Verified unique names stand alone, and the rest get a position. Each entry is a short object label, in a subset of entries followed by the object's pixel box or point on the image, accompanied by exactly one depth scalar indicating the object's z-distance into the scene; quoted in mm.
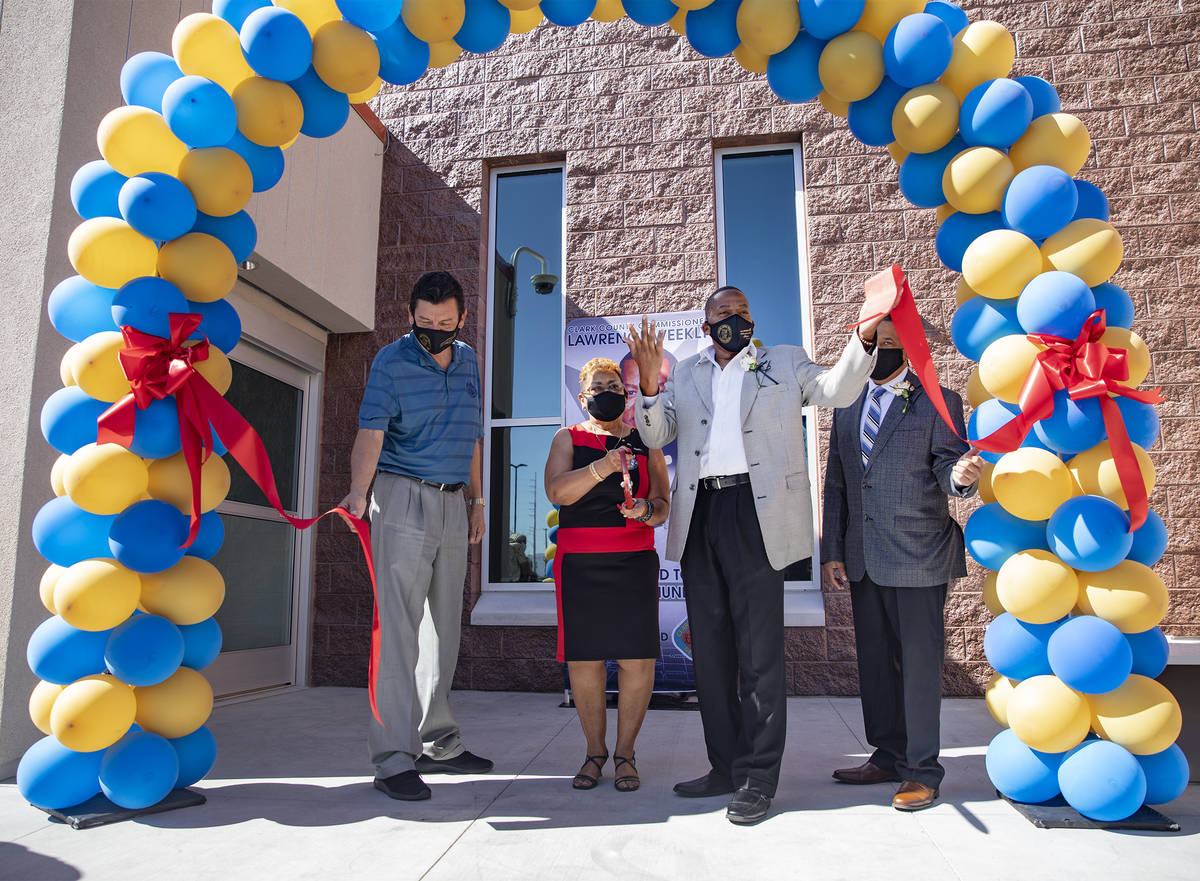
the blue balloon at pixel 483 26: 3221
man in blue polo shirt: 3215
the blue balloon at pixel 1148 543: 2605
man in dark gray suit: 2891
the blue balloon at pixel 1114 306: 2713
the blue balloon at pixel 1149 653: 2553
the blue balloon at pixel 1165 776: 2453
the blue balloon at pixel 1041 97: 2943
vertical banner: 5168
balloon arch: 2527
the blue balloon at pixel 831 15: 2980
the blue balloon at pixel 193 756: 2834
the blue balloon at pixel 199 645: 2908
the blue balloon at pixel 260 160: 3029
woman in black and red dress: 3127
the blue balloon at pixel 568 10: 3264
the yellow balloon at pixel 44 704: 2666
